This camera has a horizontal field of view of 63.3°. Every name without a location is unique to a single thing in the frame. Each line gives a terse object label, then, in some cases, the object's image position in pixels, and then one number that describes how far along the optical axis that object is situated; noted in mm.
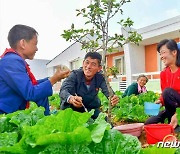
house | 5044
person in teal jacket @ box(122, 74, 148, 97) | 3443
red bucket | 1398
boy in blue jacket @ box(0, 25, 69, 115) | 1089
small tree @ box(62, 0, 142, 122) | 1825
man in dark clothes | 1661
